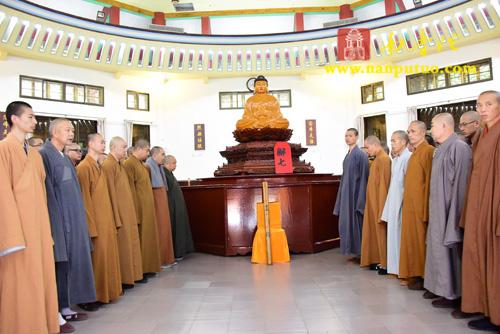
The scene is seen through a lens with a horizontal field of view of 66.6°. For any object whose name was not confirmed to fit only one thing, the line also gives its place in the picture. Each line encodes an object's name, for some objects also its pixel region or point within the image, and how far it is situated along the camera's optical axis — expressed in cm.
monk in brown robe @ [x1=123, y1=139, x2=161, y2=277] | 381
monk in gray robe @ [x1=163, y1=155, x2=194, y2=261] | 467
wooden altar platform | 472
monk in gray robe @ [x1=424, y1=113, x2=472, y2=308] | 255
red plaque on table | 523
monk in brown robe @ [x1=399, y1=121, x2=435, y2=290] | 301
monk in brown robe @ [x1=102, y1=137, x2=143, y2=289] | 327
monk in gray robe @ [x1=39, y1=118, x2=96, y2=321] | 246
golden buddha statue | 580
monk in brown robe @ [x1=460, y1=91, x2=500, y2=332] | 217
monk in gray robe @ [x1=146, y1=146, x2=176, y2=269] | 421
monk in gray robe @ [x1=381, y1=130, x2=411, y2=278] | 338
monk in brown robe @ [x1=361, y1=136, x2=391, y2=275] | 366
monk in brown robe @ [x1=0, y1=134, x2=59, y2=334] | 200
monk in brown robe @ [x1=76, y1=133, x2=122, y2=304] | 290
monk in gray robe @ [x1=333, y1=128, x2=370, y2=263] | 419
